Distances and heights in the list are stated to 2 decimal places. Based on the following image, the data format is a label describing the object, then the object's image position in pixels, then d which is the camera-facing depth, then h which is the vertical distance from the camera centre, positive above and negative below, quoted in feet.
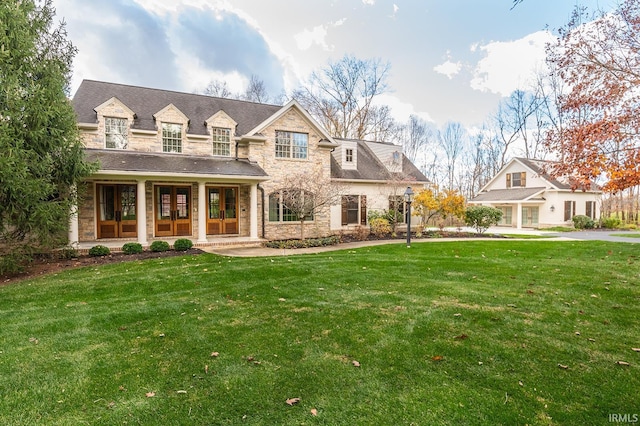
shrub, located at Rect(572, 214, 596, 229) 83.25 -3.35
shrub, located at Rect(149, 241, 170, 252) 39.24 -4.33
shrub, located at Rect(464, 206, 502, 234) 66.44 -1.39
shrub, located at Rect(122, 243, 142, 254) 38.34 -4.46
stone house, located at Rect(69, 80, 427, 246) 43.62 +6.33
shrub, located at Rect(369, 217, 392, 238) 58.75 -3.15
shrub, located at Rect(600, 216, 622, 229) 86.84 -3.77
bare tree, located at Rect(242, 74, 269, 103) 115.24 +41.83
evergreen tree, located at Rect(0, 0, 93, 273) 26.61 +6.82
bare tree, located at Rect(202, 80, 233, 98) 108.27 +40.20
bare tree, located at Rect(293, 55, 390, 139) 103.96 +37.15
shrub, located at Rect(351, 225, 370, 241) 56.24 -4.22
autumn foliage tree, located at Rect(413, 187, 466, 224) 58.19 +1.15
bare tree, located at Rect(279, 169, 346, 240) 47.67 +2.47
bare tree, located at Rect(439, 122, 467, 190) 129.39 +25.81
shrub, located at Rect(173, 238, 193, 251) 40.24 -4.29
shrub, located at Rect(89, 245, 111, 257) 37.01 -4.60
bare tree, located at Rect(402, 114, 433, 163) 125.29 +27.89
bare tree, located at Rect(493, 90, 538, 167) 110.63 +31.56
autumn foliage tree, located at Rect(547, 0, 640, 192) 20.94 +7.66
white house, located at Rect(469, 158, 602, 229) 85.56 +2.59
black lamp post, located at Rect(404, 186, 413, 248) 44.11 +1.60
